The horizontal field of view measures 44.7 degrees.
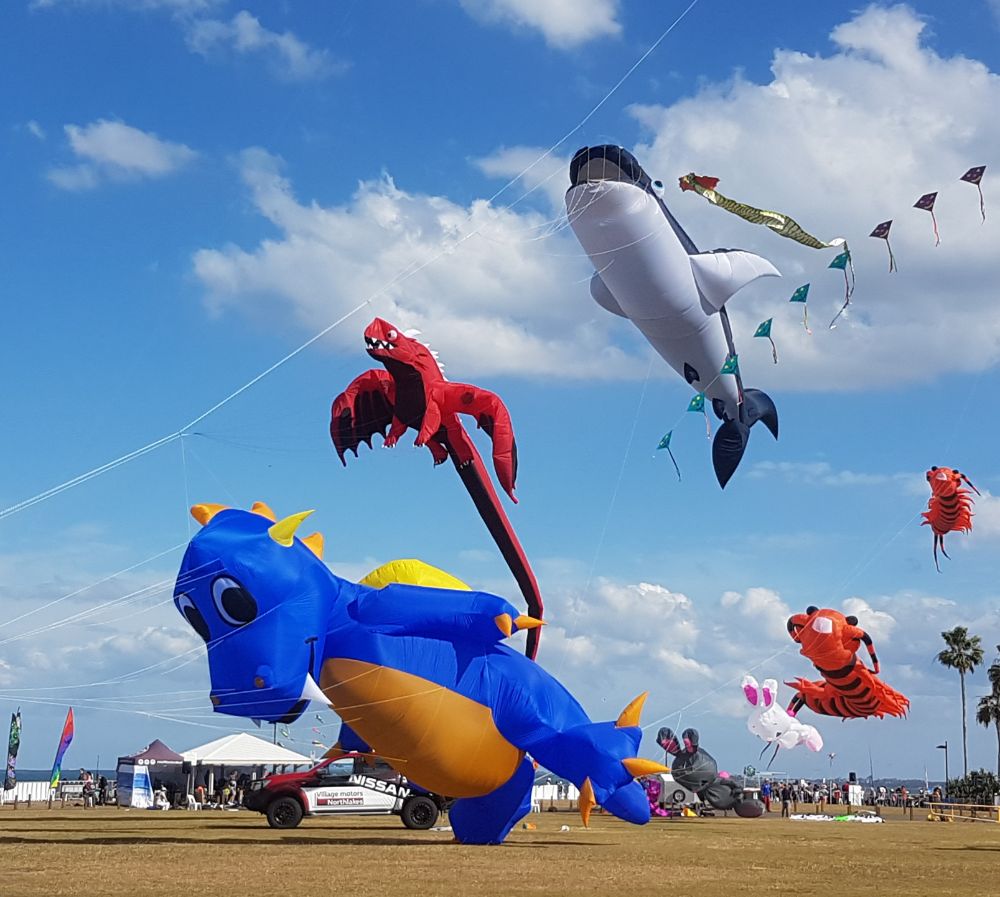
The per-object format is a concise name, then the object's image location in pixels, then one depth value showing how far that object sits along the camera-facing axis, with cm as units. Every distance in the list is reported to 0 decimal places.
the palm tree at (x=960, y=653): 7906
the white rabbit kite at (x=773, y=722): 3750
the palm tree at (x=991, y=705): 7925
